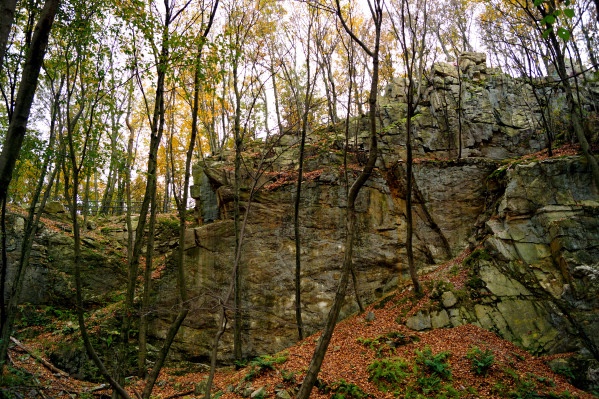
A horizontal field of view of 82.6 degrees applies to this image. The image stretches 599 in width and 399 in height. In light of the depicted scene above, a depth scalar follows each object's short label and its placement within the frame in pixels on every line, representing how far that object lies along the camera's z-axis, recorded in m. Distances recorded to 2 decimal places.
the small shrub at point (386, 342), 9.87
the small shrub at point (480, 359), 8.39
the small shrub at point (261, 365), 9.47
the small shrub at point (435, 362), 8.42
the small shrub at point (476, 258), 12.14
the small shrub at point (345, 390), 8.06
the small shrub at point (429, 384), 7.93
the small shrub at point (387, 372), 8.41
